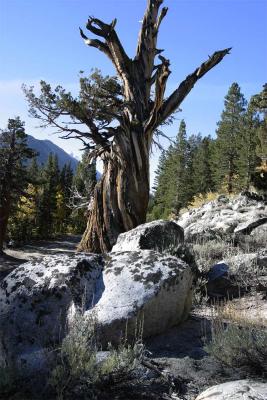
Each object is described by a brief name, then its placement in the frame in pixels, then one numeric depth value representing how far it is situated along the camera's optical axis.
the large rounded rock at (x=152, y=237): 7.61
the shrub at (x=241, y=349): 4.11
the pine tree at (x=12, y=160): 33.81
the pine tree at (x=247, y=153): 45.75
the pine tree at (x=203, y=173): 61.17
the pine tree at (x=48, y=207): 63.53
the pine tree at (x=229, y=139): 51.56
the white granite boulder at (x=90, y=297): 4.59
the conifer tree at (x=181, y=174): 59.08
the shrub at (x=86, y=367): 3.71
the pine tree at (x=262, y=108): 24.08
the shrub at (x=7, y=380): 3.70
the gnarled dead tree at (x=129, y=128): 10.84
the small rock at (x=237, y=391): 3.31
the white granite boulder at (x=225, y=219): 10.68
